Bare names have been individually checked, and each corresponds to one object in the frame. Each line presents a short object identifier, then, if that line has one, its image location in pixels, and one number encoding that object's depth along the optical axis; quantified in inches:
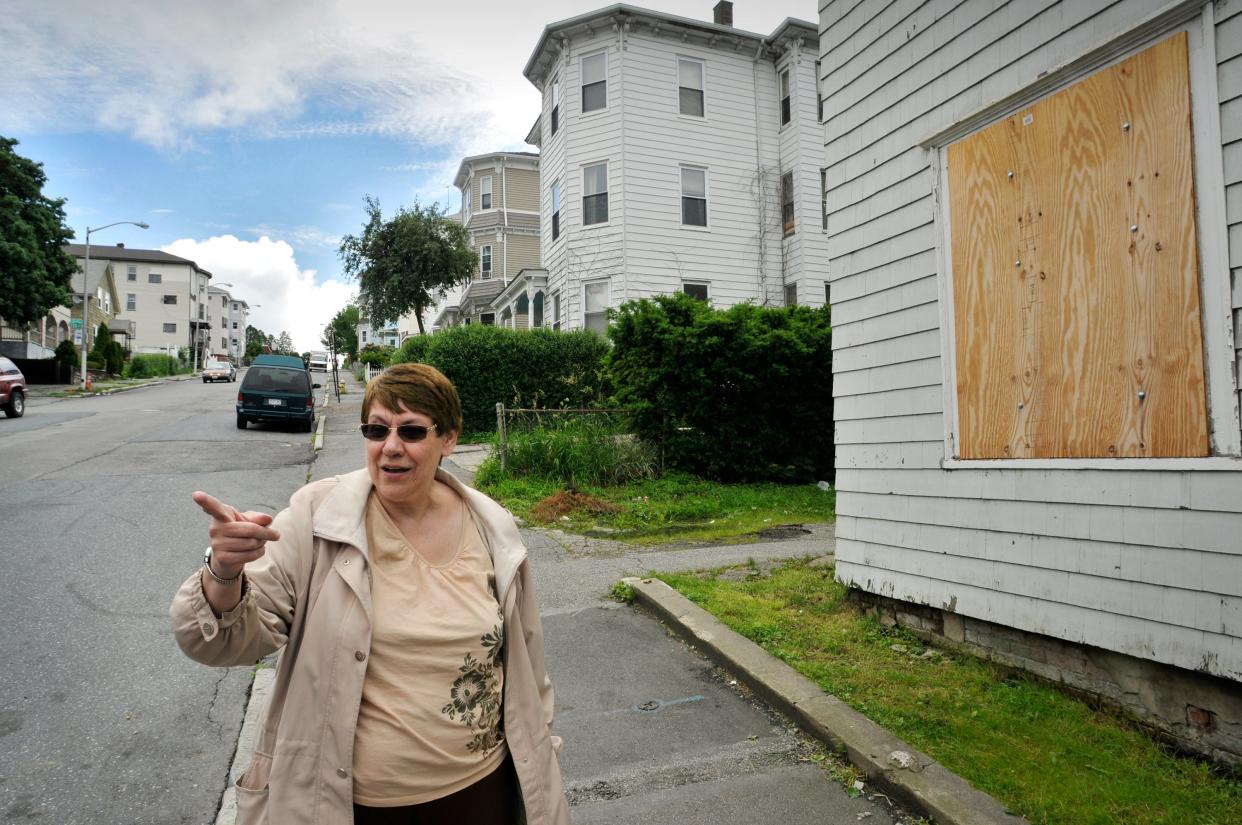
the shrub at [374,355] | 1855.1
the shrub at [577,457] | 486.0
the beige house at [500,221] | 1398.9
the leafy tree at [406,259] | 1246.9
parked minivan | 776.3
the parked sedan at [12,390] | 825.5
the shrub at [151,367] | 2064.3
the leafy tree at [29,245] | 1411.2
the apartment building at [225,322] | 4330.7
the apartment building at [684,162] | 814.5
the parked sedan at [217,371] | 1855.3
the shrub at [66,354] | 1603.1
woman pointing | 77.1
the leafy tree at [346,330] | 3887.8
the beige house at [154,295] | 3294.8
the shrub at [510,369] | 737.0
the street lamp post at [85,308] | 1373.5
